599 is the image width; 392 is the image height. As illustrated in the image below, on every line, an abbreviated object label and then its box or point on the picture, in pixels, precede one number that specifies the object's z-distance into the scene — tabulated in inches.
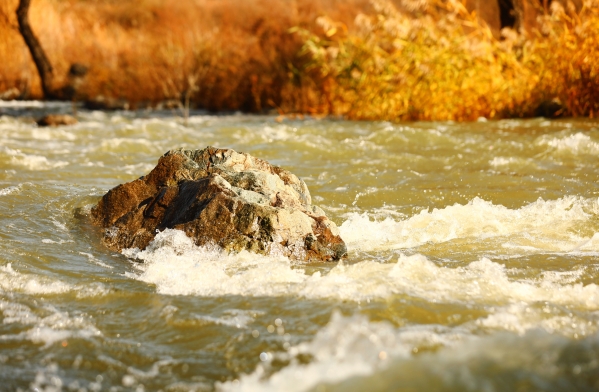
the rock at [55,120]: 970.1
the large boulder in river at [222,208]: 367.2
